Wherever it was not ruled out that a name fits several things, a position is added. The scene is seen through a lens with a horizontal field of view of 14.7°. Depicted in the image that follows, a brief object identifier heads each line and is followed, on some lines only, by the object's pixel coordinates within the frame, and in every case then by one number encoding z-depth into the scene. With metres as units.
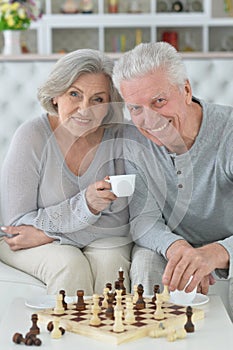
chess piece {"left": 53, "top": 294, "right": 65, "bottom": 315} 1.86
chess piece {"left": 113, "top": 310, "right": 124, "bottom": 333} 1.72
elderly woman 2.33
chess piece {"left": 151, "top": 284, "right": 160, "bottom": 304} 1.93
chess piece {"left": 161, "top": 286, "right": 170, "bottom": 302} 1.93
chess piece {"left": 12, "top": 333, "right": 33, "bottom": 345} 1.68
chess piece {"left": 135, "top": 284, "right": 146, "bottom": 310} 1.88
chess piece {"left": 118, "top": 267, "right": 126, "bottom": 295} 1.99
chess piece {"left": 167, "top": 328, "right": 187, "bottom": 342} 1.71
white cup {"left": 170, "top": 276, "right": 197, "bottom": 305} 1.94
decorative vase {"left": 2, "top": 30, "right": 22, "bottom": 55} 4.24
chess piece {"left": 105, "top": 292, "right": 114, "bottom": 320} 1.81
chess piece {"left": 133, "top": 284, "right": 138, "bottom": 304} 1.93
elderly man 2.20
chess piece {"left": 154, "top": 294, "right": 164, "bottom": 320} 1.81
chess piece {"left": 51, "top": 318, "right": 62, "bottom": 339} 1.72
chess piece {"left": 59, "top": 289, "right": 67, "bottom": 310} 1.89
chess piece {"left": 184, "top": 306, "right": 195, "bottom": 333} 1.75
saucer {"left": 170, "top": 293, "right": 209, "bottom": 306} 1.93
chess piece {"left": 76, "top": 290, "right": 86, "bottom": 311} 1.89
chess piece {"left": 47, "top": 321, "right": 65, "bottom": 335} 1.74
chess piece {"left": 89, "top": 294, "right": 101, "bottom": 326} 1.77
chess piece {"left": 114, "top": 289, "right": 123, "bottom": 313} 1.79
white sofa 3.67
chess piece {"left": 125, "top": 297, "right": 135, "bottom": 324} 1.78
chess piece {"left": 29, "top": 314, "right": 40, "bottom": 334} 1.71
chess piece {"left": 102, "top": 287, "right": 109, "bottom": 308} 1.90
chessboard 1.71
